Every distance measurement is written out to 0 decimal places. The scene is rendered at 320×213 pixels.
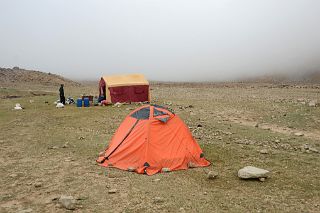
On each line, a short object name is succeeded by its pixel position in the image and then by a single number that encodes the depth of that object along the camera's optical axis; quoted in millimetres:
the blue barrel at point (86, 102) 16891
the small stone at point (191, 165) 6856
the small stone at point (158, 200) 5251
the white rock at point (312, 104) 13814
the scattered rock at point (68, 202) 5055
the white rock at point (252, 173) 6018
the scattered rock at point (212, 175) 6188
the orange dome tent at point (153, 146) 6773
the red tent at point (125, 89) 17352
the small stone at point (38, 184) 6003
